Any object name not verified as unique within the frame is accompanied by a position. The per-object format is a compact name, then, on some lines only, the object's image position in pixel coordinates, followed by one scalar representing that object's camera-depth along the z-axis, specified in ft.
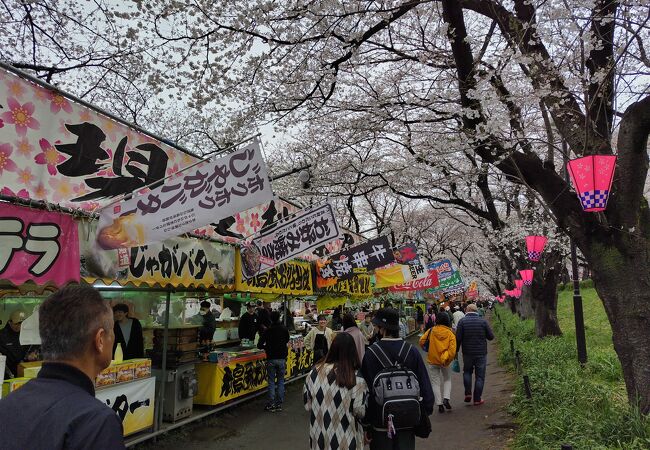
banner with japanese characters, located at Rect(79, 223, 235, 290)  17.69
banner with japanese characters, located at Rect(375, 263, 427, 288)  50.49
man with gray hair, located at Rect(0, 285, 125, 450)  4.90
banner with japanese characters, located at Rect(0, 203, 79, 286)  14.44
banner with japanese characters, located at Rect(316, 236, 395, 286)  38.04
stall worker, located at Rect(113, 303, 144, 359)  25.53
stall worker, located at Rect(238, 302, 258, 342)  41.11
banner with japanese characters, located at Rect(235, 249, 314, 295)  28.12
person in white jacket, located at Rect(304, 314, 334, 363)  33.78
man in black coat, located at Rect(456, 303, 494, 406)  30.30
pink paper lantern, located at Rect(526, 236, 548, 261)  39.27
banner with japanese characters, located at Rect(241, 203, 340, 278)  27.02
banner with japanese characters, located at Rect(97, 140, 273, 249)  16.34
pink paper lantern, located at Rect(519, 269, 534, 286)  53.75
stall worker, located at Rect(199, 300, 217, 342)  34.73
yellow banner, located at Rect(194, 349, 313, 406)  29.76
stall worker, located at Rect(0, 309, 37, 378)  24.44
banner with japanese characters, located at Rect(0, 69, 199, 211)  15.67
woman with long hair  13.88
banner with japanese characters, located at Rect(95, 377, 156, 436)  21.39
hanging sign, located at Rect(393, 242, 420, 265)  46.50
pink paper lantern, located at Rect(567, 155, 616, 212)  18.48
